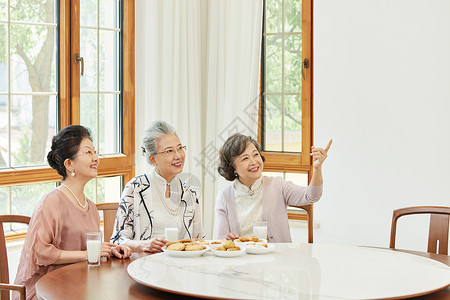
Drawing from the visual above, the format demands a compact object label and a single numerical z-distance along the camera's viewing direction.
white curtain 4.35
